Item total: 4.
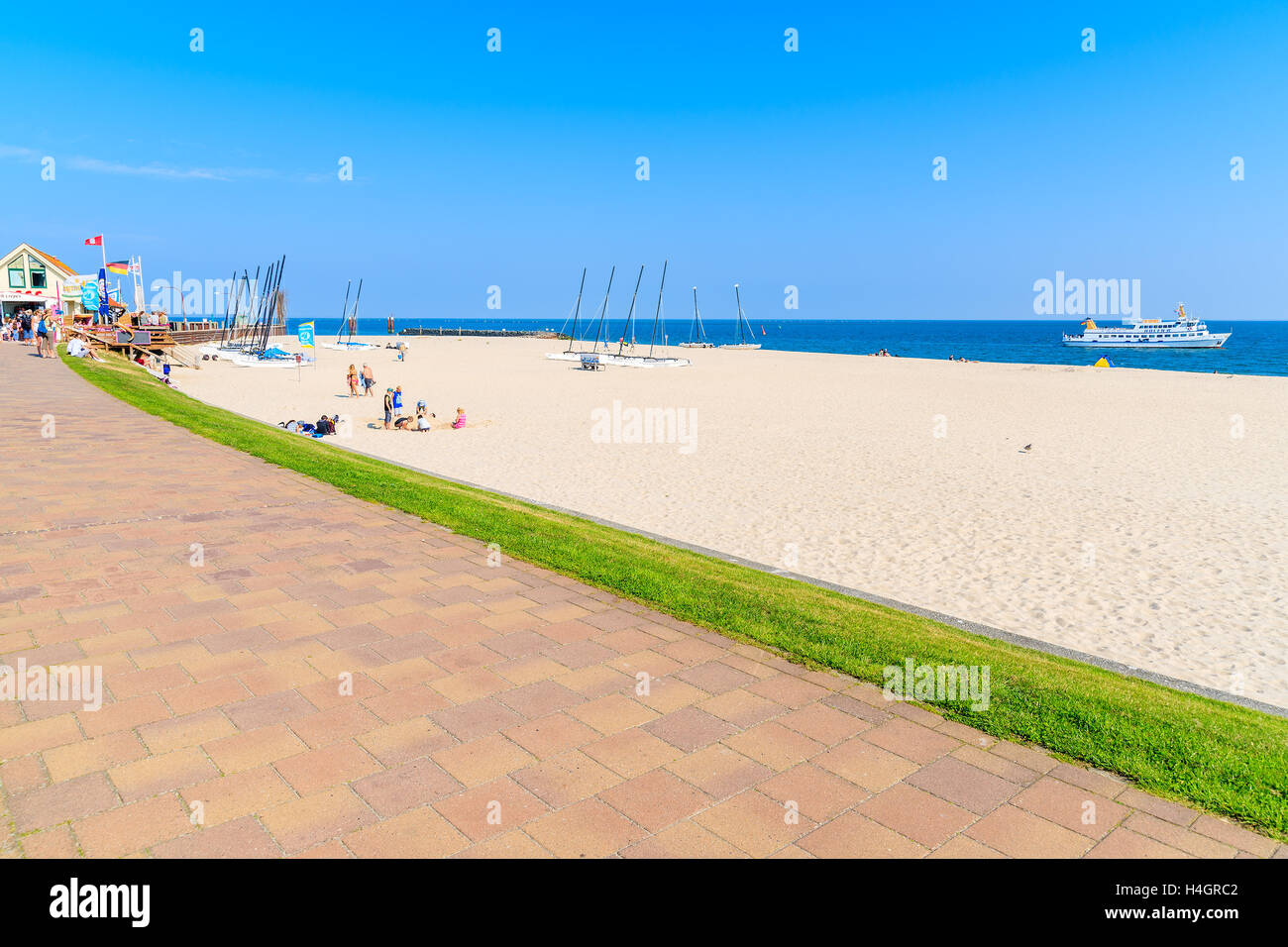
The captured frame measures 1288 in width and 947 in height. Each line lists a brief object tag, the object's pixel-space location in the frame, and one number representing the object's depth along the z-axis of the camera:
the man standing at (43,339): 30.80
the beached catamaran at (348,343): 76.44
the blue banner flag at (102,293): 46.75
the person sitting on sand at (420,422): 20.14
